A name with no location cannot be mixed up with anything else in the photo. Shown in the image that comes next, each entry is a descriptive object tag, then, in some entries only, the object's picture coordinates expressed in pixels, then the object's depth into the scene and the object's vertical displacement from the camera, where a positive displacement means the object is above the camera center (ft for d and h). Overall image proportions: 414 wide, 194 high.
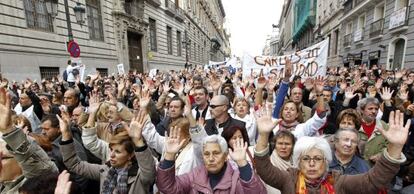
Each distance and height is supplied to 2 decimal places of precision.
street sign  25.93 +1.41
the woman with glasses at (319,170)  5.90 -2.51
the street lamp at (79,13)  31.65 +5.95
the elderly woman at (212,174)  6.46 -2.78
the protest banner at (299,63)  21.27 +0.00
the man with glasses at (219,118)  11.34 -2.33
